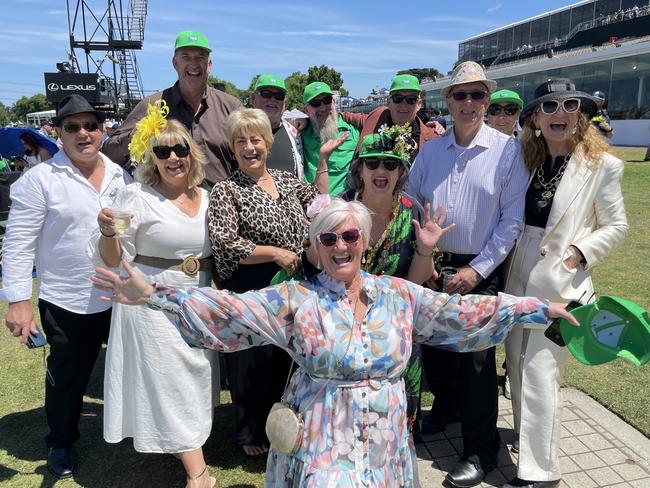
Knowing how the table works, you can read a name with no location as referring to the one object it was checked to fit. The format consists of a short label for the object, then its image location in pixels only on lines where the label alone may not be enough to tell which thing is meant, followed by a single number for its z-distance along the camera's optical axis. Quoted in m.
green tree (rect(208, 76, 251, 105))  72.00
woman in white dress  2.81
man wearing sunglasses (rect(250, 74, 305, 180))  3.97
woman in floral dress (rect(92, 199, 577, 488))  2.07
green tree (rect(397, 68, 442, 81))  91.04
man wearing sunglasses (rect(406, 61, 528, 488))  3.02
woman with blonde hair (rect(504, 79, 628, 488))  2.86
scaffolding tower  21.02
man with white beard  4.52
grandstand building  29.09
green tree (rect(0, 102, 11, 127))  89.90
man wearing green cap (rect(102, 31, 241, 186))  3.64
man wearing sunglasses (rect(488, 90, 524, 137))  5.68
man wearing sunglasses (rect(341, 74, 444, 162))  4.36
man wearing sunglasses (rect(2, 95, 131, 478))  3.01
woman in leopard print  2.96
